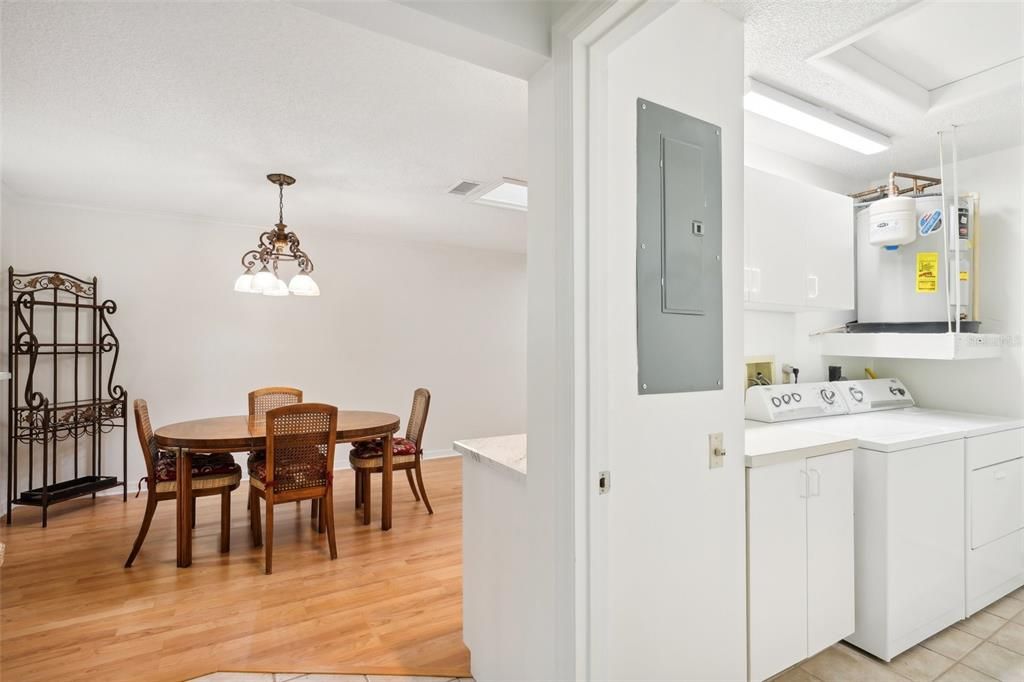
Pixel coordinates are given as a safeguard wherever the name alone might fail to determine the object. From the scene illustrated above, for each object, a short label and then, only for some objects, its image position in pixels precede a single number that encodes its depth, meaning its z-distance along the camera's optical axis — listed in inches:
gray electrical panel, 59.4
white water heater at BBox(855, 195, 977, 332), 108.8
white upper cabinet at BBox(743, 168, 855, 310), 91.4
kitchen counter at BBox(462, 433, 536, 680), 61.4
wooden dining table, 112.9
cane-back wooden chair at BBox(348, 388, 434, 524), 140.4
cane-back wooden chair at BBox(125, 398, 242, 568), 114.9
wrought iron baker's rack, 146.8
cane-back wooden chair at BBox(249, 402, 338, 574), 111.8
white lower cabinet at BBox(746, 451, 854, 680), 68.8
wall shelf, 103.2
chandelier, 128.1
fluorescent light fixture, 88.9
